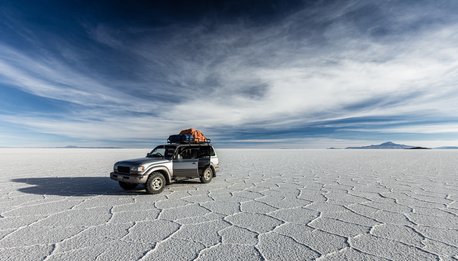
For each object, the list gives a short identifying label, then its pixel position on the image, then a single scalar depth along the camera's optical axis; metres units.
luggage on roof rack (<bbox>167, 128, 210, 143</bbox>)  10.24
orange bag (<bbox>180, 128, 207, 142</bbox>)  10.92
